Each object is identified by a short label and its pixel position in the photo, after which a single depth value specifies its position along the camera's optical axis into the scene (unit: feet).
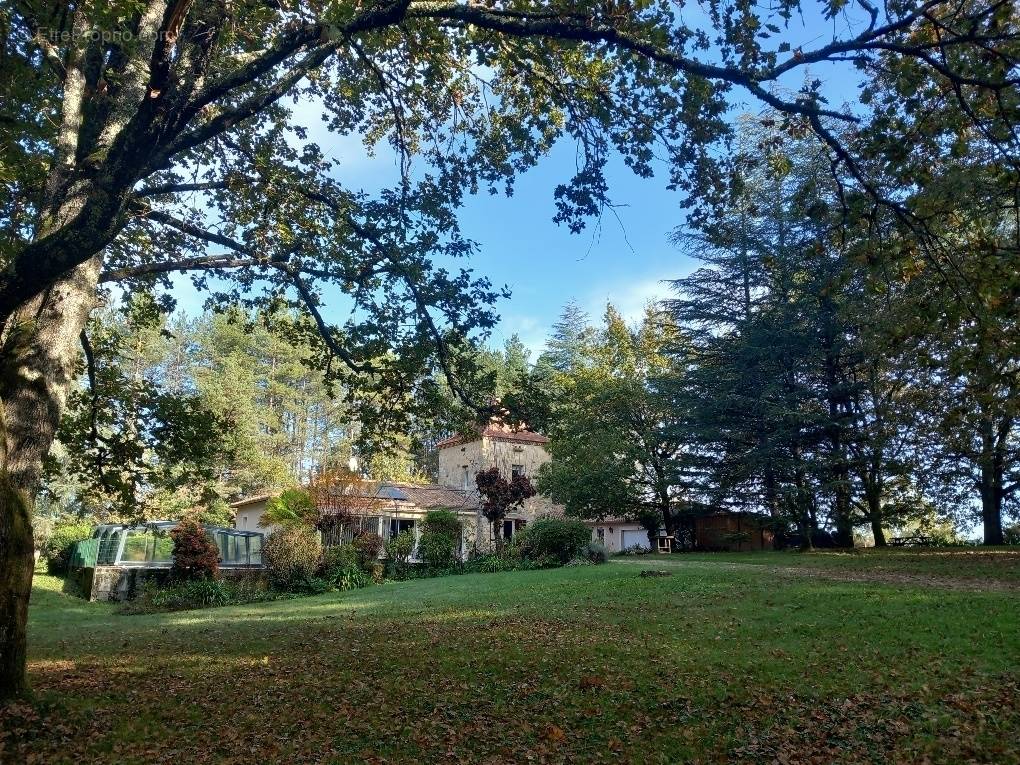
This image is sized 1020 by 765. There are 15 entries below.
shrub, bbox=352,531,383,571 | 80.18
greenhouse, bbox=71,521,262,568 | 71.05
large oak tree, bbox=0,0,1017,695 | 19.15
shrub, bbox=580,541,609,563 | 80.02
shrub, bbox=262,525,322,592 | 71.26
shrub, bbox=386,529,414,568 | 86.02
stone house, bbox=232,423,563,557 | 102.06
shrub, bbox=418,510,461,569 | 88.12
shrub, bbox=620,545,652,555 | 102.76
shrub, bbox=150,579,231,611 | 62.90
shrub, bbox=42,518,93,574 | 90.41
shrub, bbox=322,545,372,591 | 74.33
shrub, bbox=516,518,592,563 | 80.74
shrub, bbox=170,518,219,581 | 69.21
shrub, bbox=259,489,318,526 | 78.59
